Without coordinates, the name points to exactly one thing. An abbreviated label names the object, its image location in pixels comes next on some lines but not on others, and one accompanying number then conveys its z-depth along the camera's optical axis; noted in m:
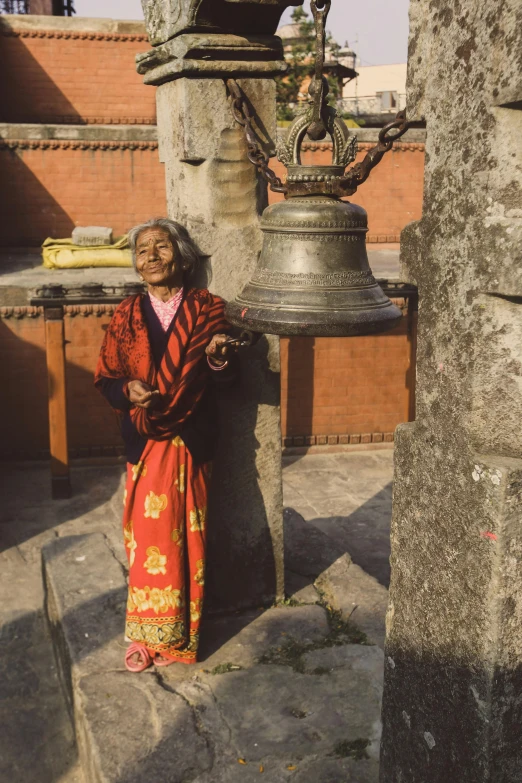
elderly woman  3.51
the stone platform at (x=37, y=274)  8.54
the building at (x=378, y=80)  39.09
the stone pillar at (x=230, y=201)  3.55
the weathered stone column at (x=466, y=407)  1.64
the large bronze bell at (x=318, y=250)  2.46
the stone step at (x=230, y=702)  2.93
